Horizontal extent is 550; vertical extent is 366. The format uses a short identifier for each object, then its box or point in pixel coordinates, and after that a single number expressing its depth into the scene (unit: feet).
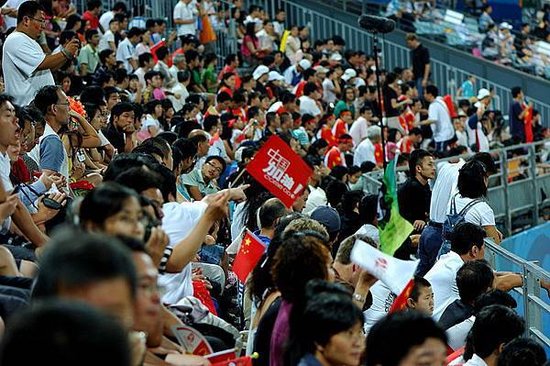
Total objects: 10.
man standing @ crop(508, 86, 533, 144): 67.15
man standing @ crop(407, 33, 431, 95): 73.05
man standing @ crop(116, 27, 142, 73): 56.65
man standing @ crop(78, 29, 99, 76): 51.74
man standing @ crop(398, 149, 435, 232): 36.27
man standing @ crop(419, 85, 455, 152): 61.00
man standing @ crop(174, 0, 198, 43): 65.21
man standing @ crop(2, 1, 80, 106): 32.30
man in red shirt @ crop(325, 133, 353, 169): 49.88
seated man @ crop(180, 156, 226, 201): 32.94
